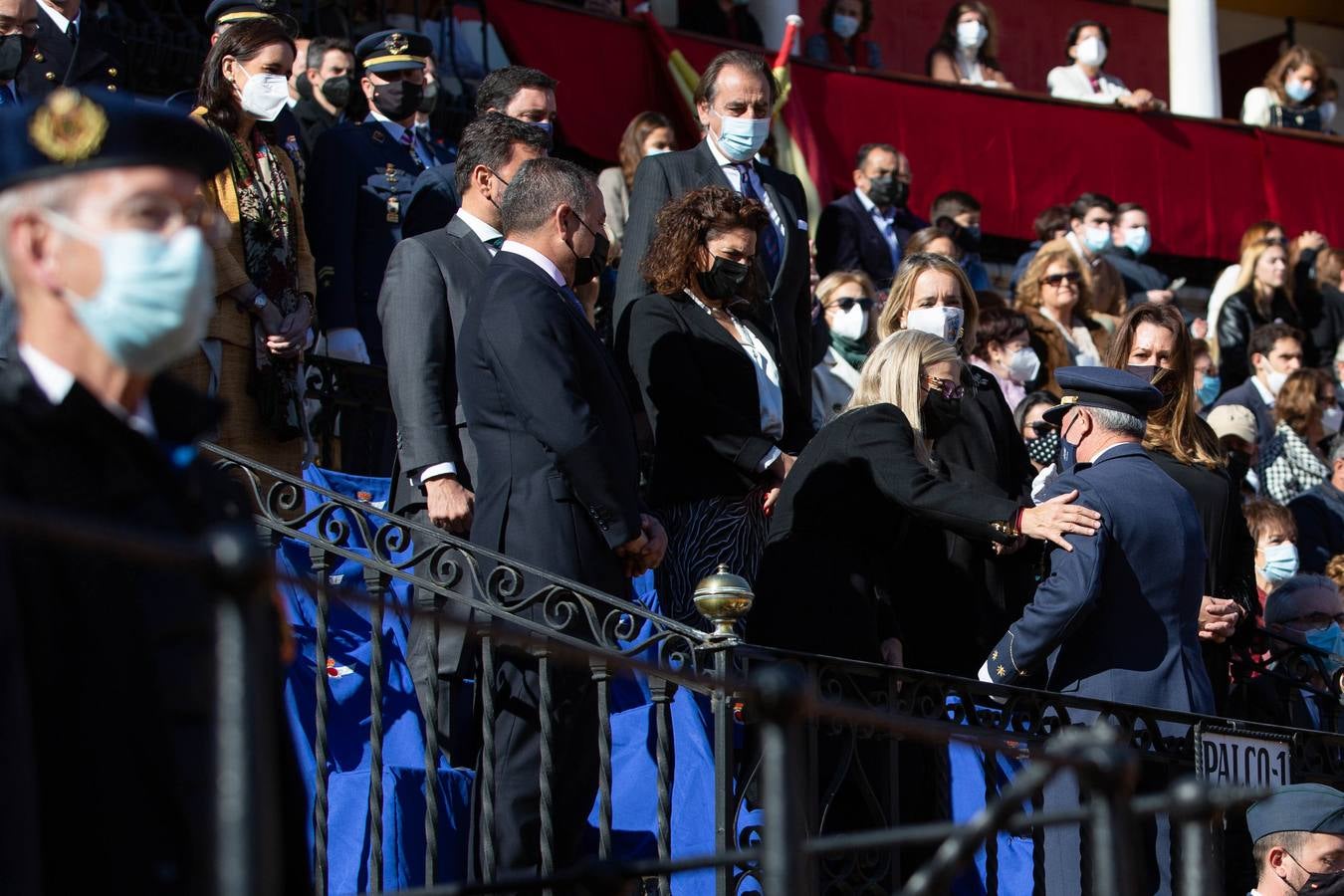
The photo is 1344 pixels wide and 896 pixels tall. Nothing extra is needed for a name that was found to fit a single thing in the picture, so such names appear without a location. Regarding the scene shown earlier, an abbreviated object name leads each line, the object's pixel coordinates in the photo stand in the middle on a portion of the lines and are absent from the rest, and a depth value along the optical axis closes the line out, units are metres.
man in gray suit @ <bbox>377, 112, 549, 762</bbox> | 11.61
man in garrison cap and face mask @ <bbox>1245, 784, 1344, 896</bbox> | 11.41
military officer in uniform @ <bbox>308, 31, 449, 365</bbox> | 15.65
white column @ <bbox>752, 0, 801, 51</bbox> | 33.22
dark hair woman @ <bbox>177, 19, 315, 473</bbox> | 13.30
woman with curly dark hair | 12.62
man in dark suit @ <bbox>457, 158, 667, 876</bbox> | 10.29
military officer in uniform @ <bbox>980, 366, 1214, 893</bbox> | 11.38
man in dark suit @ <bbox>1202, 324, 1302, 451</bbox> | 23.36
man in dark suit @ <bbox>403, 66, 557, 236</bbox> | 15.30
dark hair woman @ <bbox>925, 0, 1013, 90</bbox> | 30.55
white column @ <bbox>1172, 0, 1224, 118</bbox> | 38.53
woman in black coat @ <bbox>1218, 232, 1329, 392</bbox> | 26.11
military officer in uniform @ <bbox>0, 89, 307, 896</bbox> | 5.14
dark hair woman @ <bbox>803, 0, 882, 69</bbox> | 30.37
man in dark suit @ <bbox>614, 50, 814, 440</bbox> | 15.19
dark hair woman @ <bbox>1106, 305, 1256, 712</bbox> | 13.55
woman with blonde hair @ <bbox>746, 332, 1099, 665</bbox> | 11.67
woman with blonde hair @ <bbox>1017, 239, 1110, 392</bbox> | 19.68
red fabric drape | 26.59
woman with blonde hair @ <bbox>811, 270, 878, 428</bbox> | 17.27
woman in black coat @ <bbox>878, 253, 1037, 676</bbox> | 12.72
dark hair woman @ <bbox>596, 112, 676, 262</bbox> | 19.09
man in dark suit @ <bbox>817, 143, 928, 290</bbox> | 20.31
